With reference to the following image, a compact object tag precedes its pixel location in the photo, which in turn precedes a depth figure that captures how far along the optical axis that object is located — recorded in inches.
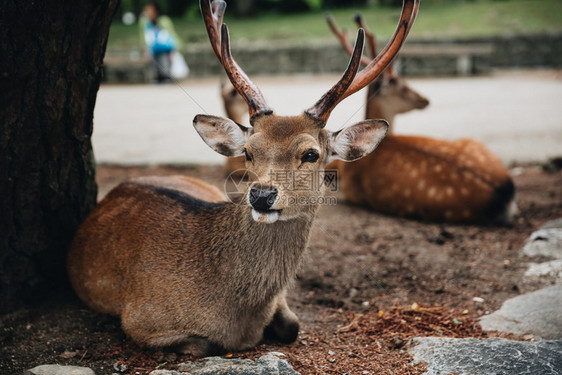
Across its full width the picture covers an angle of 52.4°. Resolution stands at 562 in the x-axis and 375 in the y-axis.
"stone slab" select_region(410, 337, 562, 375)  109.6
